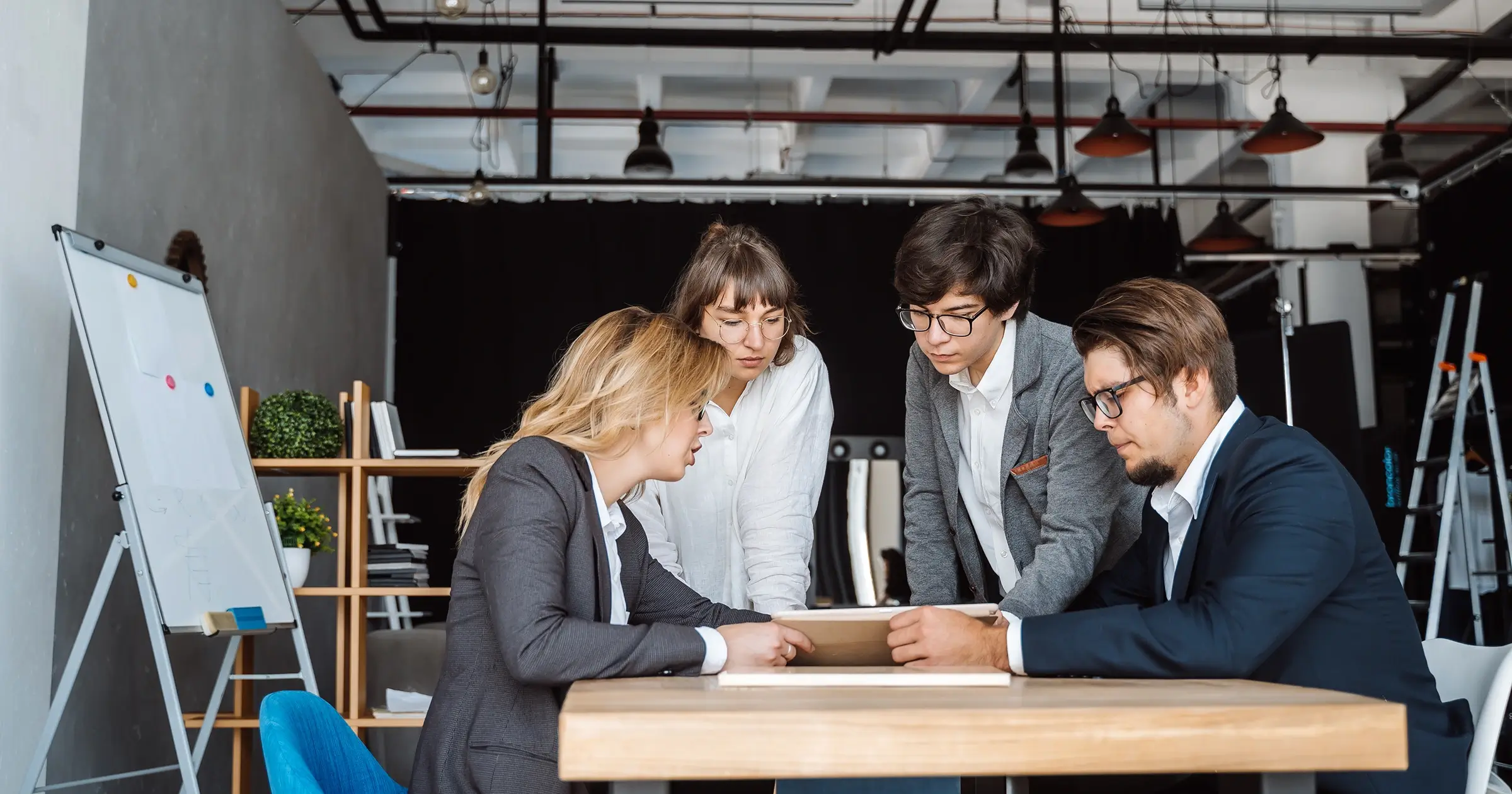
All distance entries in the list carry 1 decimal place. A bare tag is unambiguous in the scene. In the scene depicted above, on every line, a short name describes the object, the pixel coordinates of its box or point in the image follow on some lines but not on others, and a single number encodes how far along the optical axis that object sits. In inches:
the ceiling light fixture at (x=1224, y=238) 289.9
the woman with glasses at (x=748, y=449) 91.8
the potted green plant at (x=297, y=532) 148.1
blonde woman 55.6
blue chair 52.3
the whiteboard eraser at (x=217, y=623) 115.4
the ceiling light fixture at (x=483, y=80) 232.8
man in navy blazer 54.8
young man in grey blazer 78.3
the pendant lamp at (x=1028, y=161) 251.3
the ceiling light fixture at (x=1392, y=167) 269.6
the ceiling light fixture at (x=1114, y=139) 228.7
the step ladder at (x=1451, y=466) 213.9
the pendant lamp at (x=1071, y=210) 247.6
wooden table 39.8
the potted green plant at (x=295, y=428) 141.6
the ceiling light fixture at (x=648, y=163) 252.8
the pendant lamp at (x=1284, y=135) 227.6
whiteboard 111.5
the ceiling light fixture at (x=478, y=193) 258.7
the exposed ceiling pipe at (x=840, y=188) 290.5
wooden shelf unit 139.6
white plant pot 147.6
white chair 58.6
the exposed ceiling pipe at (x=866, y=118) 306.7
